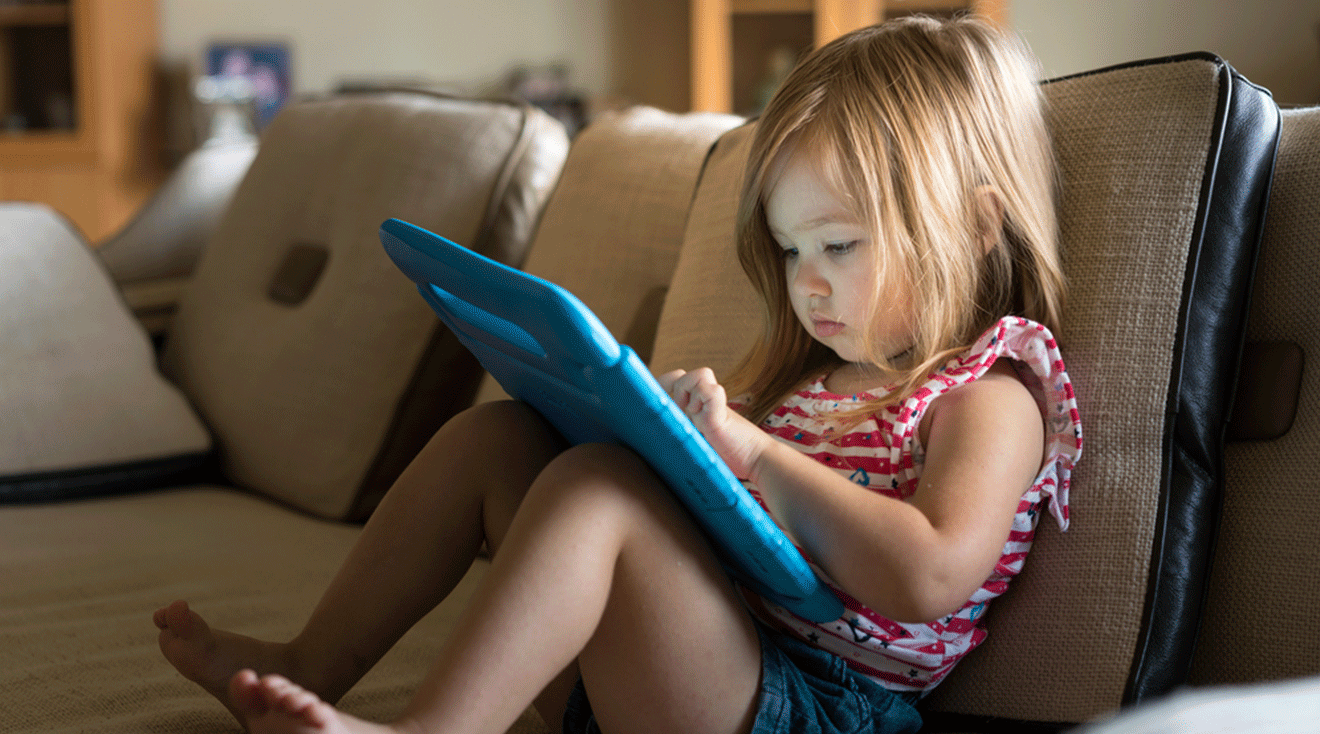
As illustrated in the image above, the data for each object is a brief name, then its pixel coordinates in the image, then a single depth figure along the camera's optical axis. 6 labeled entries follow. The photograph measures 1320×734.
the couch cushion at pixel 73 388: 1.33
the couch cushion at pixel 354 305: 1.27
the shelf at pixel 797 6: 3.06
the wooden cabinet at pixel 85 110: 3.42
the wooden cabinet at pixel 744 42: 3.14
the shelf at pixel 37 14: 3.47
